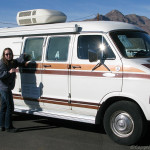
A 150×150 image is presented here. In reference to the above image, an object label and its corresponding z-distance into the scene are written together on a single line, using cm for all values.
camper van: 529
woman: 623
